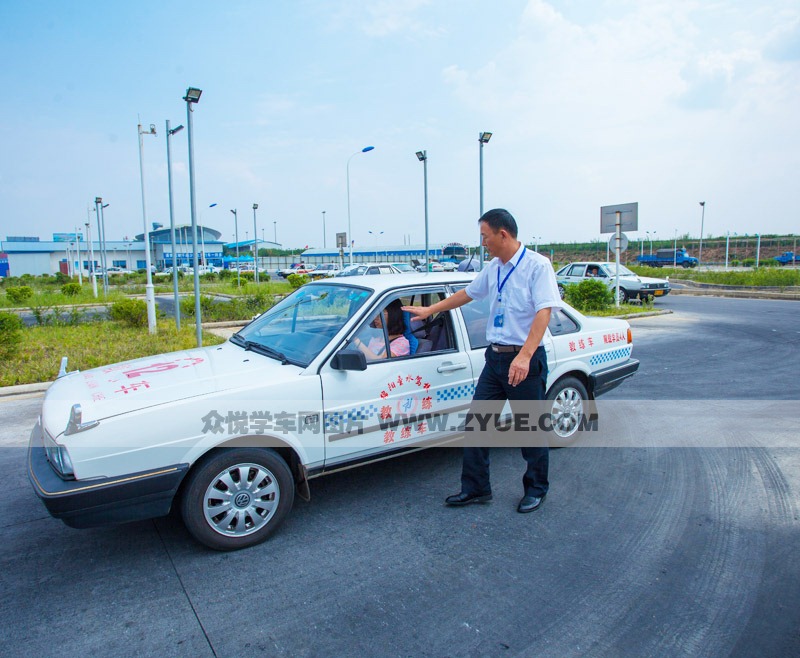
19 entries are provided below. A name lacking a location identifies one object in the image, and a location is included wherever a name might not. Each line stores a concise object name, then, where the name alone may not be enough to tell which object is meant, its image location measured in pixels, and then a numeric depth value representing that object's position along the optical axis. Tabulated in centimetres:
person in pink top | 391
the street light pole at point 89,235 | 2722
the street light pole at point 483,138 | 1705
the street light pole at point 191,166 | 921
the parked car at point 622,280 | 1984
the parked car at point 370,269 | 2659
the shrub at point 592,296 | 1703
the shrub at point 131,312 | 1216
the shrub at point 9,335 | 883
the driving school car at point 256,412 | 302
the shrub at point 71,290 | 2219
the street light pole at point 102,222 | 2558
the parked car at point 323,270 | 4552
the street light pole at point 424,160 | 2041
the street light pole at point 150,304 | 1163
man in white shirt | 357
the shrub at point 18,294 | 1991
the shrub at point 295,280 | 2526
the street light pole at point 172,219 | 1177
